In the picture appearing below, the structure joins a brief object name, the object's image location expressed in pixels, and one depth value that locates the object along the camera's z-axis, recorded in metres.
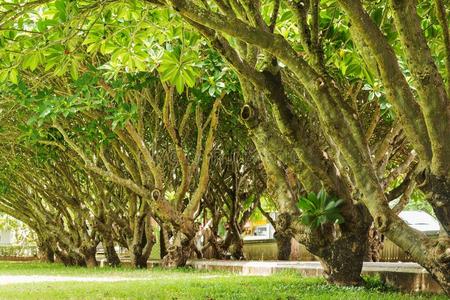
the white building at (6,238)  58.86
